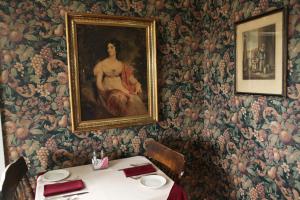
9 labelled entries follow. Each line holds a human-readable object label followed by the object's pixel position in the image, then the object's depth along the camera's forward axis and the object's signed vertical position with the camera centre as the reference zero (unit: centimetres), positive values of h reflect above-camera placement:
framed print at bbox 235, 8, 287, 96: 163 +20
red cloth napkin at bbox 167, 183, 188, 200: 157 -71
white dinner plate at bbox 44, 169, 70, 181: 178 -66
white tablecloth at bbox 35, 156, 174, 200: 154 -68
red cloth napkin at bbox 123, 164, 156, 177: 184 -66
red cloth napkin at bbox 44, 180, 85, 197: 157 -67
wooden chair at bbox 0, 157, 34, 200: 142 -59
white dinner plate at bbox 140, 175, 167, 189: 166 -67
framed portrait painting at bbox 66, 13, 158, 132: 200 +12
